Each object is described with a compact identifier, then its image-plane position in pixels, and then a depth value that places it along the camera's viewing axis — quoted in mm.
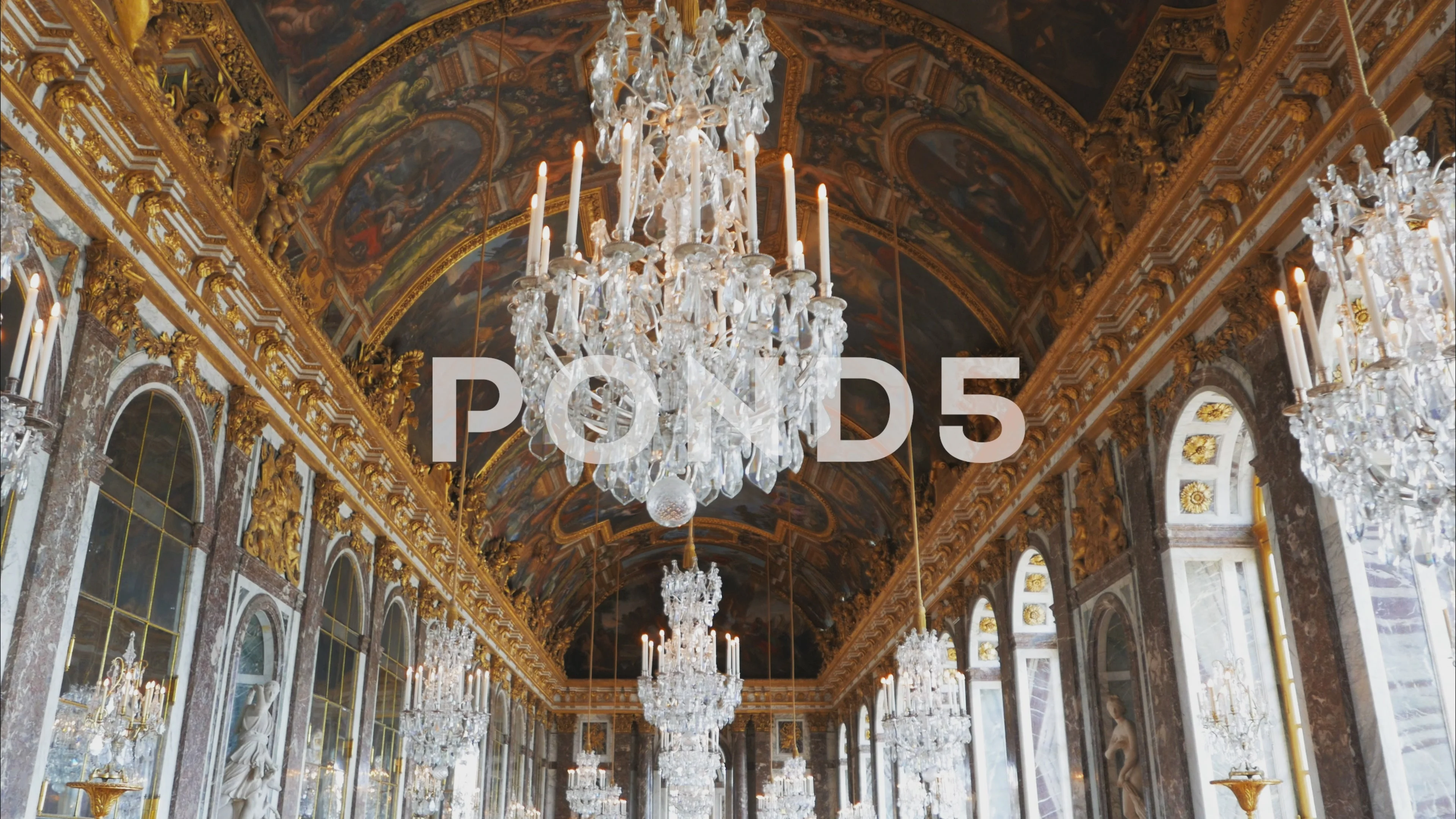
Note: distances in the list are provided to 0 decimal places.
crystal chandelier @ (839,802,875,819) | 20172
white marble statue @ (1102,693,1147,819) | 10195
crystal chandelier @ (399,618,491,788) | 11211
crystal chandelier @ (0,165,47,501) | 4113
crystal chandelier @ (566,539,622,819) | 22891
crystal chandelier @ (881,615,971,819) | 11672
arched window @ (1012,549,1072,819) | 14000
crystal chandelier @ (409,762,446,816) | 12320
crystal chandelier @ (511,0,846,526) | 6434
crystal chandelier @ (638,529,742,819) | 14766
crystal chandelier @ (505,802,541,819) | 22422
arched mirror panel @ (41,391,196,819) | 7414
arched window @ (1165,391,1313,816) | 9039
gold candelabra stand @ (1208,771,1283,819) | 7355
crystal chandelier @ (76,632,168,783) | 7289
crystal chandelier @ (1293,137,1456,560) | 3801
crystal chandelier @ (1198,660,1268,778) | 7621
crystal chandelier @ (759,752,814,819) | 21094
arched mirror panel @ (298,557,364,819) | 12359
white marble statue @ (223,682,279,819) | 10023
